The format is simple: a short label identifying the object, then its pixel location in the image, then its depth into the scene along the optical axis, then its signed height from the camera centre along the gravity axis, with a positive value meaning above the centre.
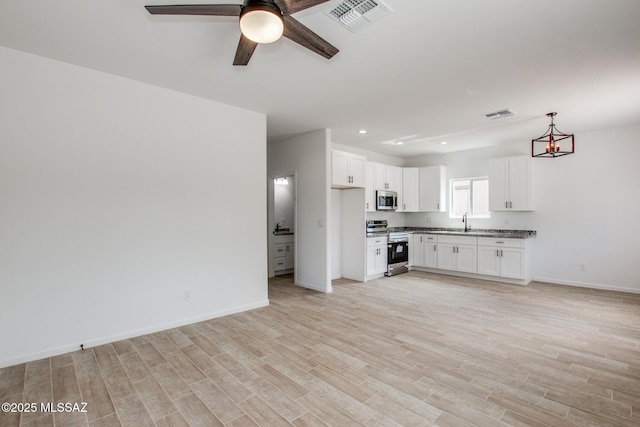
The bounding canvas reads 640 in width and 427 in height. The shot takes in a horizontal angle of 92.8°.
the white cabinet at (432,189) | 7.09 +0.45
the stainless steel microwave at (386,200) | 6.55 +0.19
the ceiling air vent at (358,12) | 2.10 +1.42
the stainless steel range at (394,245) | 6.39 -0.80
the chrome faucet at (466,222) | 6.88 -0.32
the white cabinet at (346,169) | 5.51 +0.75
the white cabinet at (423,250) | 6.77 -0.96
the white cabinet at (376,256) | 6.02 -0.97
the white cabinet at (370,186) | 6.30 +0.48
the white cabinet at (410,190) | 7.34 +0.45
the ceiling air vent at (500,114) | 4.27 +1.35
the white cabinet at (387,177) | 6.61 +0.71
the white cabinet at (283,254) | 6.59 -0.99
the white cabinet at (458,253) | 6.19 -0.95
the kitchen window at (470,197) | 6.78 +0.24
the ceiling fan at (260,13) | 1.66 +1.13
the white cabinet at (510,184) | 5.93 +0.47
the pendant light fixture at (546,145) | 4.80 +1.18
